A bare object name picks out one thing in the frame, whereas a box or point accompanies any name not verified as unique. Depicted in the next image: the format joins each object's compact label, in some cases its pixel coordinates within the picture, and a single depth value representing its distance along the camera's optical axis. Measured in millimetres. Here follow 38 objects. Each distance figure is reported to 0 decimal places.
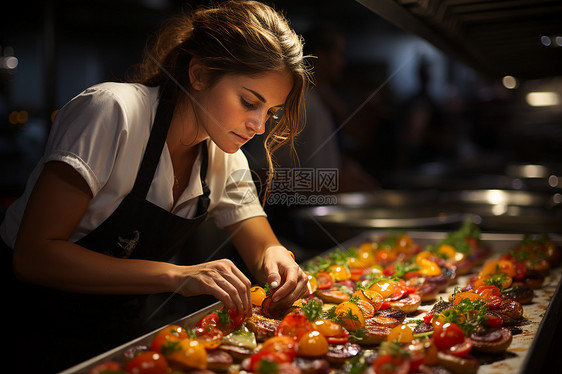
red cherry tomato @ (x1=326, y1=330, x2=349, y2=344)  1305
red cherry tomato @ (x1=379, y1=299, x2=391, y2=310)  1649
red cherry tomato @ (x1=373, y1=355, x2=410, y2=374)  1071
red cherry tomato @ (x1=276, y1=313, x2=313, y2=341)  1319
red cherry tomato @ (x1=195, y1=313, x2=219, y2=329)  1374
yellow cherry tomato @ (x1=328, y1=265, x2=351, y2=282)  1968
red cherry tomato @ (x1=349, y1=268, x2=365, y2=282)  2049
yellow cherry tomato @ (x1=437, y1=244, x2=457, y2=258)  2315
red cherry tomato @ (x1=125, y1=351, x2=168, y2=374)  1064
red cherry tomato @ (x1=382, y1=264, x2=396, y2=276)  2062
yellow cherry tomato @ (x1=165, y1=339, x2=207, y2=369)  1145
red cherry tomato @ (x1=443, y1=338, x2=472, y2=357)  1233
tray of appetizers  1155
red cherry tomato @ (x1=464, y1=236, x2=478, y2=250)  2539
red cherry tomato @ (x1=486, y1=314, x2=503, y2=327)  1407
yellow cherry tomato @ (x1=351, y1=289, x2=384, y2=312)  1634
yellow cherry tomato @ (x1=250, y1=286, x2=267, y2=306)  1598
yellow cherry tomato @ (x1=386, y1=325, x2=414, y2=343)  1311
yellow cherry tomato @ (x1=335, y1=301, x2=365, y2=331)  1414
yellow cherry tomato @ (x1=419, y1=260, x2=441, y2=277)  2014
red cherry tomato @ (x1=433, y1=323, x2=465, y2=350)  1259
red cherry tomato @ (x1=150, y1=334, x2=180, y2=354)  1149
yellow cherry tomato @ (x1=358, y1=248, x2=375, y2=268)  2235
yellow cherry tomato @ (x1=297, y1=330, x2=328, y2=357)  1235
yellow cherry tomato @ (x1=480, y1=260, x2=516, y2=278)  1979
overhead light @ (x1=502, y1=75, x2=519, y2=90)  4748
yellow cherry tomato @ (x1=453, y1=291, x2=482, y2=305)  1588
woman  1288
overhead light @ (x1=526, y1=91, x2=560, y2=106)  6754
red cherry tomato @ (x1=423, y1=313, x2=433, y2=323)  1520
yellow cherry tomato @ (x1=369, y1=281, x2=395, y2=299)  1705
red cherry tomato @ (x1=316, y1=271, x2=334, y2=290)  1859
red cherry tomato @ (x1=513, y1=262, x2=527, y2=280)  1977
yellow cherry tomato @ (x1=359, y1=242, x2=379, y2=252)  2472
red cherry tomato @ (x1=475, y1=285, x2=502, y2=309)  1573
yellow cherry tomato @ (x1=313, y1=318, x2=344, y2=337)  1319
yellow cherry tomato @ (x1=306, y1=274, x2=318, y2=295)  1800
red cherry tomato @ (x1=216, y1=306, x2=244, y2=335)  1371
